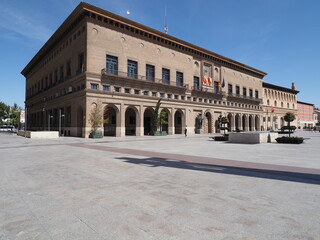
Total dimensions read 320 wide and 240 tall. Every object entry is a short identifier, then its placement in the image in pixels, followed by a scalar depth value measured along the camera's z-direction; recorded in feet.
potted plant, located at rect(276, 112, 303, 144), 69.51
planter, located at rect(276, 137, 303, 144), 69.48
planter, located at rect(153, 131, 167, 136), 135.44
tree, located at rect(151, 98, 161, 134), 135.54
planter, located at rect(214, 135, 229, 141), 84.13
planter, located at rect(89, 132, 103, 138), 107.04
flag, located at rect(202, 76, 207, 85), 171.62
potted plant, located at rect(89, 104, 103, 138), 109.00
